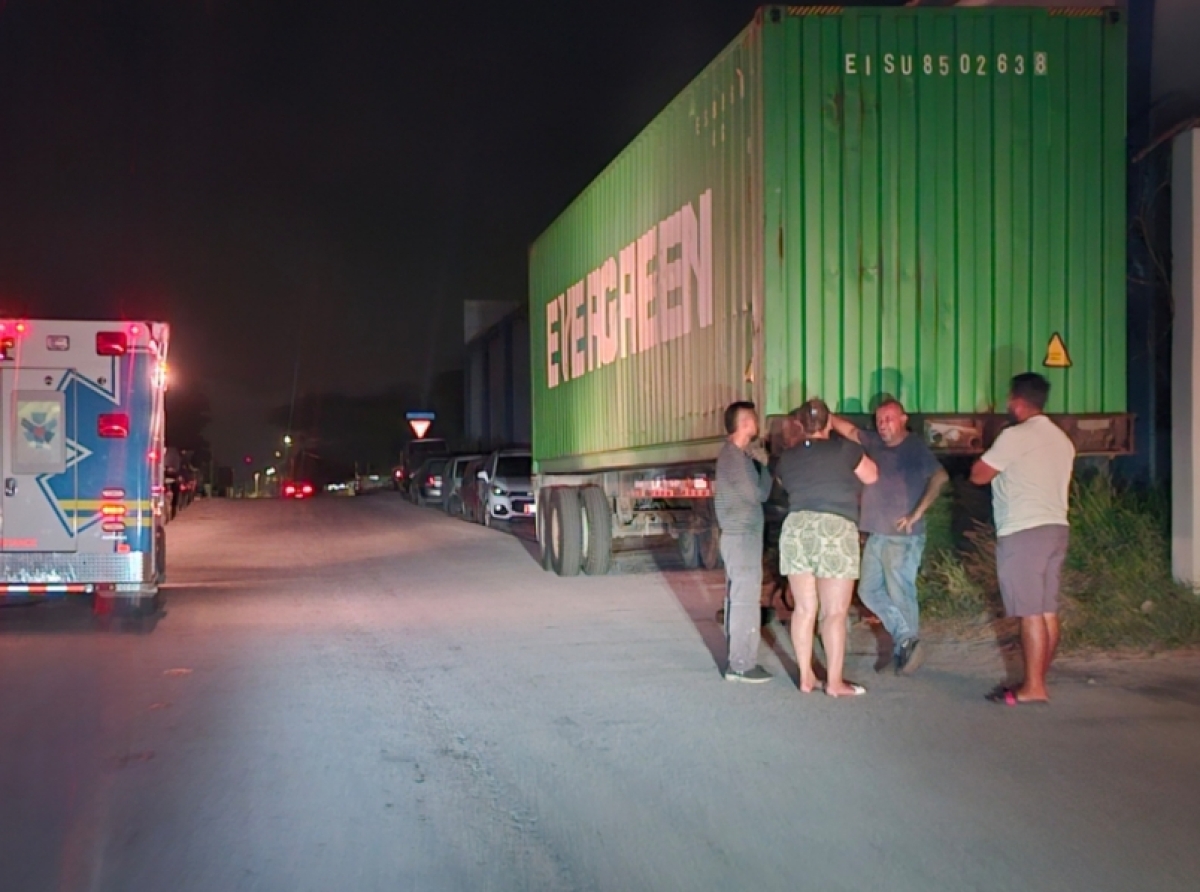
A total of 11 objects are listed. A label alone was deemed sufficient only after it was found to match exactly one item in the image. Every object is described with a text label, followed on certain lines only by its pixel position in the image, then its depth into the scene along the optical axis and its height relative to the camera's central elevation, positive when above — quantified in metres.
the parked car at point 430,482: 37.47 -0.87
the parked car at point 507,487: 27.70 -0.74
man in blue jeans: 9.32 -0.53
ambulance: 12.66 -0.06
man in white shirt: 8.30 -0.42
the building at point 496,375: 51.21 +3.05
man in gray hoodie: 9.07 -0.44
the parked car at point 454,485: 32.75 -0.83
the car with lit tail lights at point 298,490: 53.72 -1.55
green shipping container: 10.30 +1.84
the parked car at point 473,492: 28.89 -0.90
